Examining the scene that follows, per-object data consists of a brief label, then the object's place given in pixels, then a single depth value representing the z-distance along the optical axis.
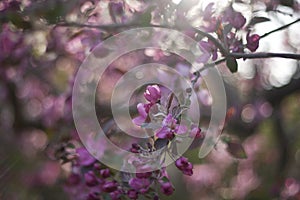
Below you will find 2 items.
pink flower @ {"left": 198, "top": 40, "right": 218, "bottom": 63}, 1.03
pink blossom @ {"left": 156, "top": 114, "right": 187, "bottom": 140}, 0.89
